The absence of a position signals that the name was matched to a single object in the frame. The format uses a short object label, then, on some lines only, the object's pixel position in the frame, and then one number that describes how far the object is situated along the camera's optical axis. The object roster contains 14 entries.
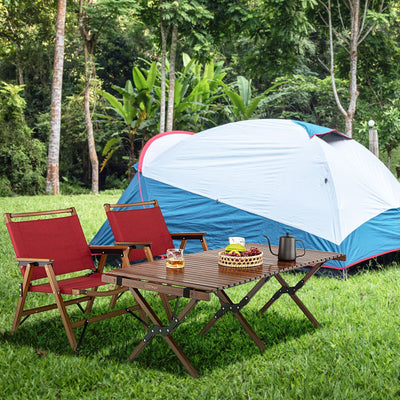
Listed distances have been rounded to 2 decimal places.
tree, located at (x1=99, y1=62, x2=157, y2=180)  13.67
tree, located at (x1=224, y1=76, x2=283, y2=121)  14.19
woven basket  3.30
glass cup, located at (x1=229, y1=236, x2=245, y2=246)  3.55
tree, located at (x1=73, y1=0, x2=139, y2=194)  11.08
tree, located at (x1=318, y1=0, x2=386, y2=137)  10.30
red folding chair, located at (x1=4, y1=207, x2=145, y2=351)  3.49
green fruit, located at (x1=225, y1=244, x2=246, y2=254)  3.44
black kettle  3.50
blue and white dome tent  5.62
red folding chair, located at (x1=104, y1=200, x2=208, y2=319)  4.28
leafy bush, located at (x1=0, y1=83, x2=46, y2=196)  14.55
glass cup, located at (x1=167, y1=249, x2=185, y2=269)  3.29
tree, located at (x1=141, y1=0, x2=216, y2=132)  9.95
